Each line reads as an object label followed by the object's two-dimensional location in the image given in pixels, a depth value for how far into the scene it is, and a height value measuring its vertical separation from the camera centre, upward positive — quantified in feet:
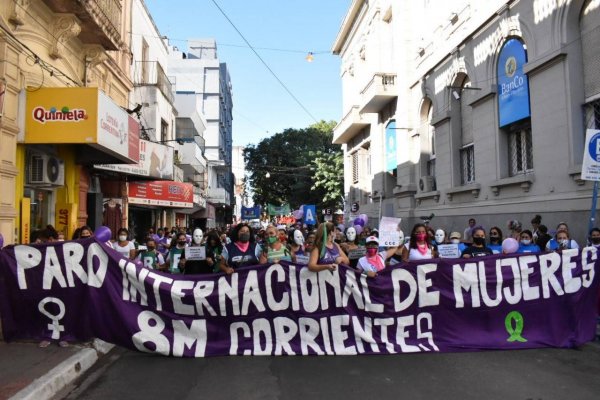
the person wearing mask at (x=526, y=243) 28.07 -1.29
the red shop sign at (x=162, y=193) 64.90 +4.69
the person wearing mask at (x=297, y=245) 25.84 -1.14
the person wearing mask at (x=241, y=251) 23.49 -1.27
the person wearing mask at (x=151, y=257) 31.48 -1.99
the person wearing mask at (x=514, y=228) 35.52 -0.53
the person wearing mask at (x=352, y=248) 28.09 -1.47
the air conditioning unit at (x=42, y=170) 35.88 +4.25
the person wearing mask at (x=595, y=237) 26.66 -0.93
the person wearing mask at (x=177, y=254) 29.70 -1.72
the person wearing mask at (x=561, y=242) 27.58 -1.24
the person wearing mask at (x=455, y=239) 31.60 -1.12
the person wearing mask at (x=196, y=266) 25.71 -2.12
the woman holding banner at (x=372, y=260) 22.28 -1.70
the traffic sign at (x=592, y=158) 25.46 +3.17
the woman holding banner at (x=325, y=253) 20.17 -1.26
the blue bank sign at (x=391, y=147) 76.64 +11.92
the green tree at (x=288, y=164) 154.20 +20.00
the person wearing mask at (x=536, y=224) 34.65 -0.25
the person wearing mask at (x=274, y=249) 24.14 -1.23
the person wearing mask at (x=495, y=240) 30.07 -1.15
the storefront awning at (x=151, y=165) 50.24 +6.85
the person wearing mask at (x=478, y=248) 24.81 -1.34
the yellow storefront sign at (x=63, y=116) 32.83 +7.40
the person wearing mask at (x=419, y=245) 23.89 -1.15
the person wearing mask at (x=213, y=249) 25.48 -1.28
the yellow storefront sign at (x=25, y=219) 33.22 +0.58
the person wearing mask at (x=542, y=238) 32.40 -1.15
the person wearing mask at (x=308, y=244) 27.86 -1.22
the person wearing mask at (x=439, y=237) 32.96 -1.02
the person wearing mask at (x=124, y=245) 30.29 -1.17
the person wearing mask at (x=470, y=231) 43.01 -0.86
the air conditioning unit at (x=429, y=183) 63.46 +4.94
